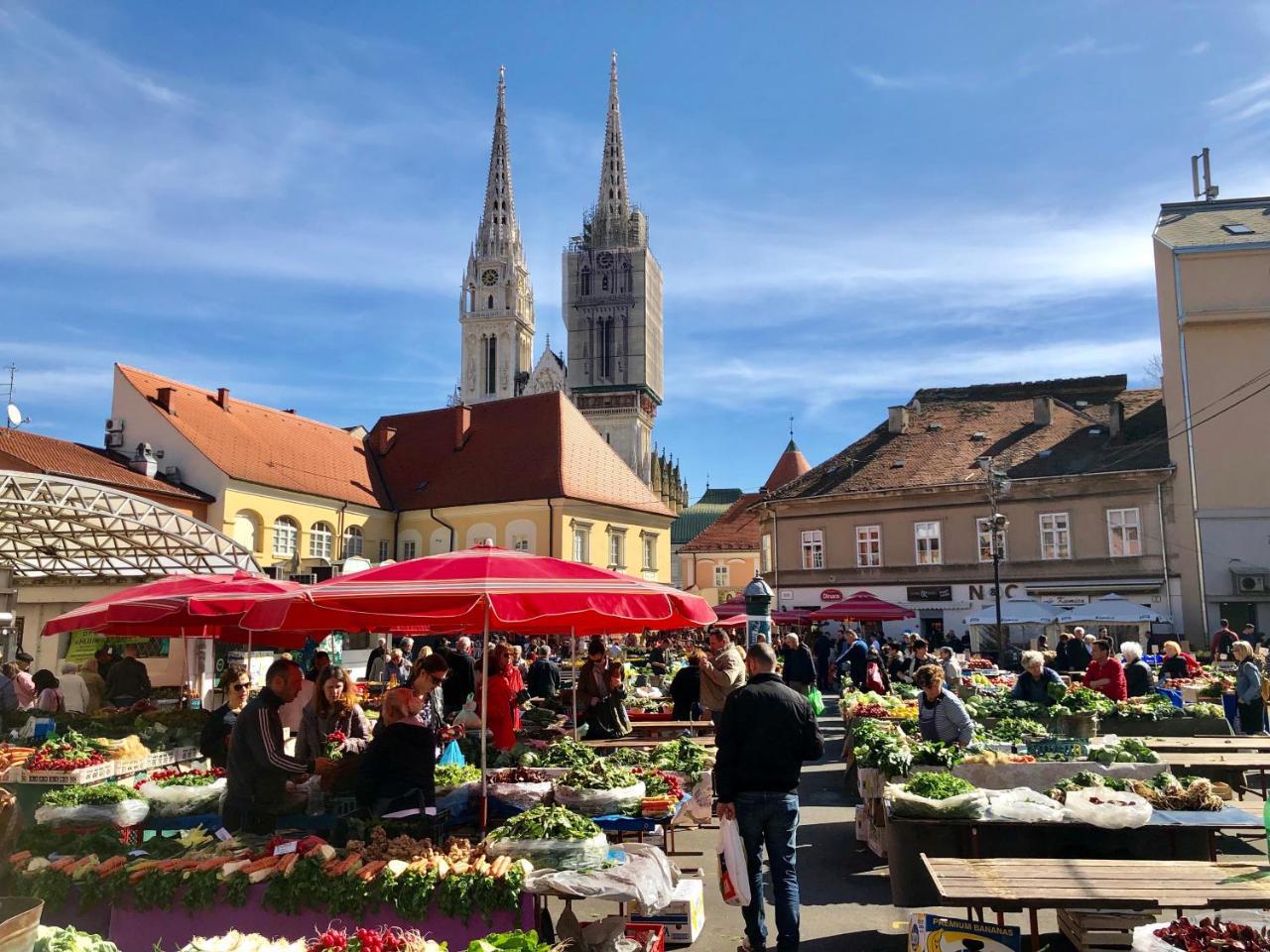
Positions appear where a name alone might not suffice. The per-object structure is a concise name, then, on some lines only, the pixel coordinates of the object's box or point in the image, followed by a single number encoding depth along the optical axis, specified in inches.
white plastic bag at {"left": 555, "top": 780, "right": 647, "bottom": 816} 279.4
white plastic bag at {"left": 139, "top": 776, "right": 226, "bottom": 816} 309.3
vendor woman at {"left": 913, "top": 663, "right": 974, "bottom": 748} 366.9
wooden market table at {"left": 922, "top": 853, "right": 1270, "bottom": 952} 202.1
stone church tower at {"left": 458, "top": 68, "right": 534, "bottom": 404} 4143.7
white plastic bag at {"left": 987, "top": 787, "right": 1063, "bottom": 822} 285.4
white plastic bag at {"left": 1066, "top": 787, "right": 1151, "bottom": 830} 277.3
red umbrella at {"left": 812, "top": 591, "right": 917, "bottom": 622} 1082.7
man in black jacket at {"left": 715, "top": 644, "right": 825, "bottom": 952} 240.5
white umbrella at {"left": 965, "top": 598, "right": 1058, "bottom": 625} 959.0
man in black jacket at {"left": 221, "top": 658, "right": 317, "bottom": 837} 271.6
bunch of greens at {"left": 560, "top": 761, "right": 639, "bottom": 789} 285.7
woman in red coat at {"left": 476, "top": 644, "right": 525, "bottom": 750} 401.7
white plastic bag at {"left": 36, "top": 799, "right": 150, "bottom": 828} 287.0
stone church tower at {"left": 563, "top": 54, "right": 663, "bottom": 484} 3745.1
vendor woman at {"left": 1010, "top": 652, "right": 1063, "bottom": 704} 520.1
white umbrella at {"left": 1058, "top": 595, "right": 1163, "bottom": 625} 927.0
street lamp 887.1
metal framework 634.8
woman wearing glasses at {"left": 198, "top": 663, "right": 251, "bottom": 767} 353.4
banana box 204.1
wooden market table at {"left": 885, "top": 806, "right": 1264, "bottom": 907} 286.4
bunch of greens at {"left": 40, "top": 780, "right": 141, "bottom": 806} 291.4
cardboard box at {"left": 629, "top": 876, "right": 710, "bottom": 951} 244.7
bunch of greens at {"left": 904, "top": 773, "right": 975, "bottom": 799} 297.0
